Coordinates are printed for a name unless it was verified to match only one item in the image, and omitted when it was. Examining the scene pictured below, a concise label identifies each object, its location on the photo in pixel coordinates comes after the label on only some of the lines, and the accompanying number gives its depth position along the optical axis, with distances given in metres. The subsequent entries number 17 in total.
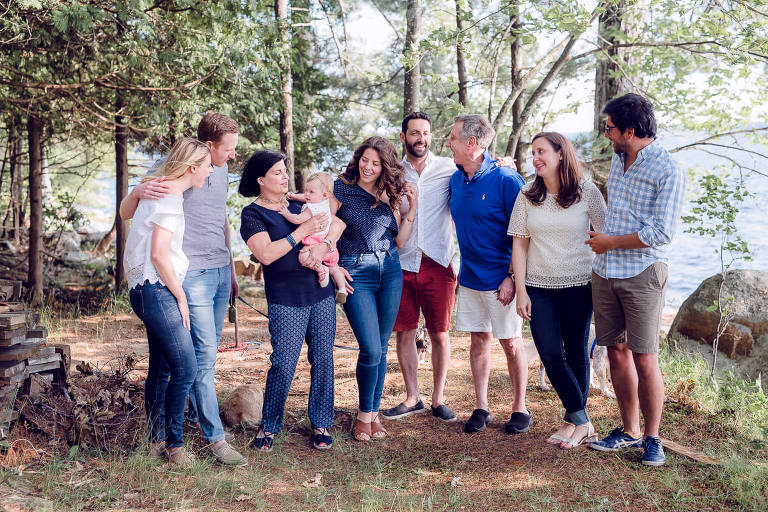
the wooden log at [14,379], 3.78
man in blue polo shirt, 4.06
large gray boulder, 6.18
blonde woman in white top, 3.16
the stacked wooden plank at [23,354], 3.81
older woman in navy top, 3.60
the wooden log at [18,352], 3.84
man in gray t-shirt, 3.49
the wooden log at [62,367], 4.31
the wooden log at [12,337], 3.85
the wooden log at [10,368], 3.76
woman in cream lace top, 3.72
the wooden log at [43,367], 4.06
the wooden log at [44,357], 4.08
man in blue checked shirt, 3.35
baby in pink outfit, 3.65
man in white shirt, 4.25
